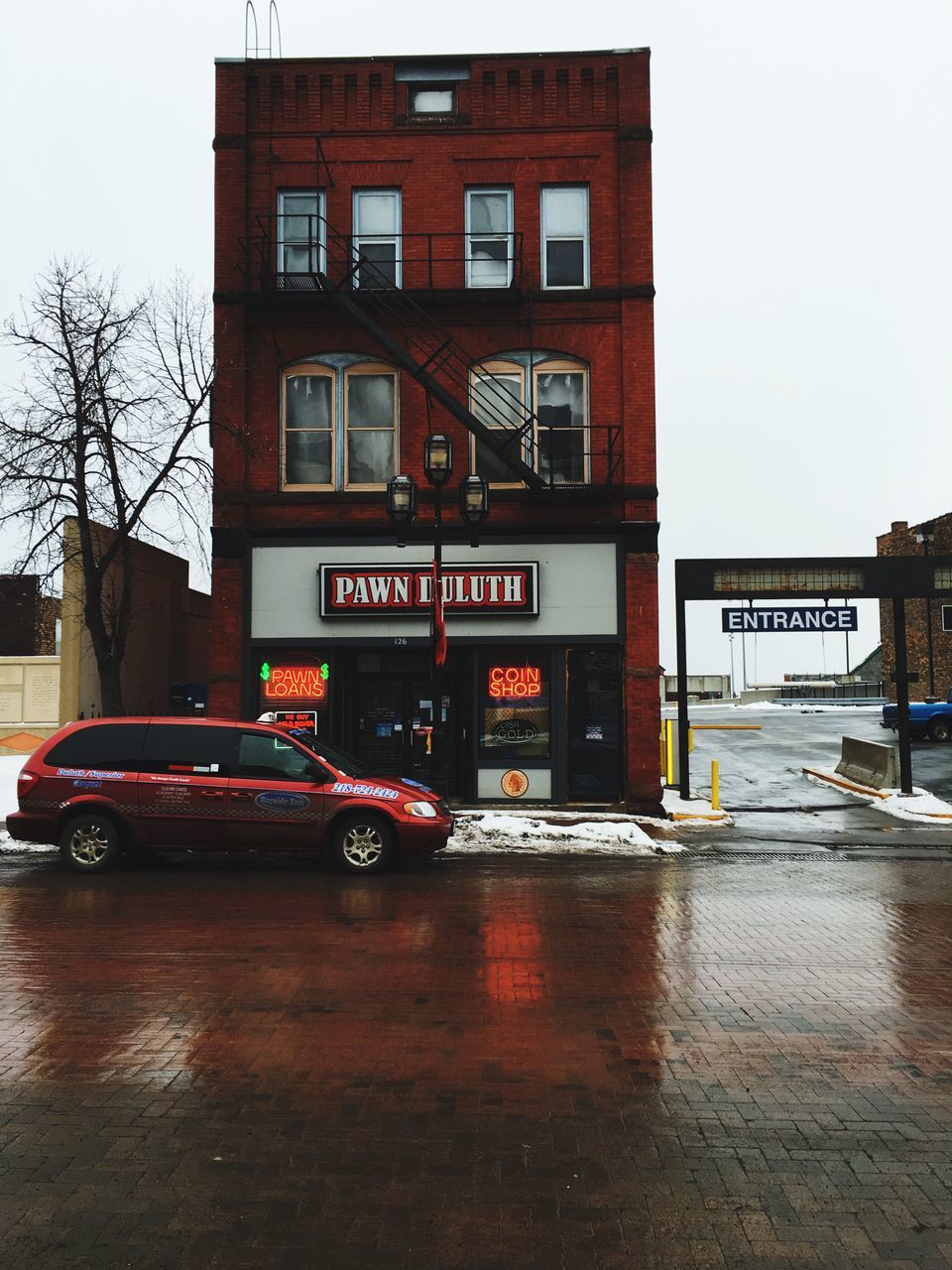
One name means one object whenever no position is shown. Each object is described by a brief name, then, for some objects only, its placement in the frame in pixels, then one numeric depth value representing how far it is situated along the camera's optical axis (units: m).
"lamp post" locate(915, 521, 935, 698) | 41.32
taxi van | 12.04
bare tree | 16.70
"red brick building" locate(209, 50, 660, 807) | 18.23
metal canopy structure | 19.00
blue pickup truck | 30.45
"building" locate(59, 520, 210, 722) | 20.64
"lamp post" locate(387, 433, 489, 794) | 15.23
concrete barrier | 20.38
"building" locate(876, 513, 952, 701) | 43.00
